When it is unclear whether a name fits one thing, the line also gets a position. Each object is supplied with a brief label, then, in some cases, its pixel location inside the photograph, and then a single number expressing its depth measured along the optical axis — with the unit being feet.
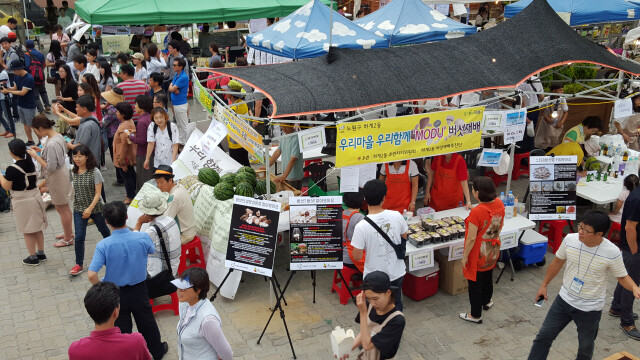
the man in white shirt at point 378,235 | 17.15
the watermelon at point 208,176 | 24.59
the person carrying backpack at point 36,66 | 42.75
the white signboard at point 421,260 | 20.80
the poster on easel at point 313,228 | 19.30
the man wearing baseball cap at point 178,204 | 20.94
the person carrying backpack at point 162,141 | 27.26
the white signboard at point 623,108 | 26.39
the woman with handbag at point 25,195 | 22.40
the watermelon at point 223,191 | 22.86
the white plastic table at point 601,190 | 25.44
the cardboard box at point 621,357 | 15.75
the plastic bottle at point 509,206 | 23.79
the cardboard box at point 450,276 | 22.00
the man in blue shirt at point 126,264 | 16.08
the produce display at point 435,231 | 21.13
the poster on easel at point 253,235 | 19.11
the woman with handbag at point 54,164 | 23.81
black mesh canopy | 20.71
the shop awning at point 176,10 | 40.24
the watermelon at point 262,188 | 23.73
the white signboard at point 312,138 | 19.22
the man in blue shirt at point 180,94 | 35.42
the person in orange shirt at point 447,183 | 24.63
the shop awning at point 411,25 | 41.86
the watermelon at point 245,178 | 23.49
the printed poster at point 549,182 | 23.49
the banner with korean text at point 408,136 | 19.80
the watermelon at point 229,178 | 23.51
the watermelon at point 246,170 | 24.20
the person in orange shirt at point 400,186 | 23.76
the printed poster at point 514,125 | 23.43
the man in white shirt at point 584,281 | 15.12
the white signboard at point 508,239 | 22.24
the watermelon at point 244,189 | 22.38
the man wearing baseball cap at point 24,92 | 36.45
